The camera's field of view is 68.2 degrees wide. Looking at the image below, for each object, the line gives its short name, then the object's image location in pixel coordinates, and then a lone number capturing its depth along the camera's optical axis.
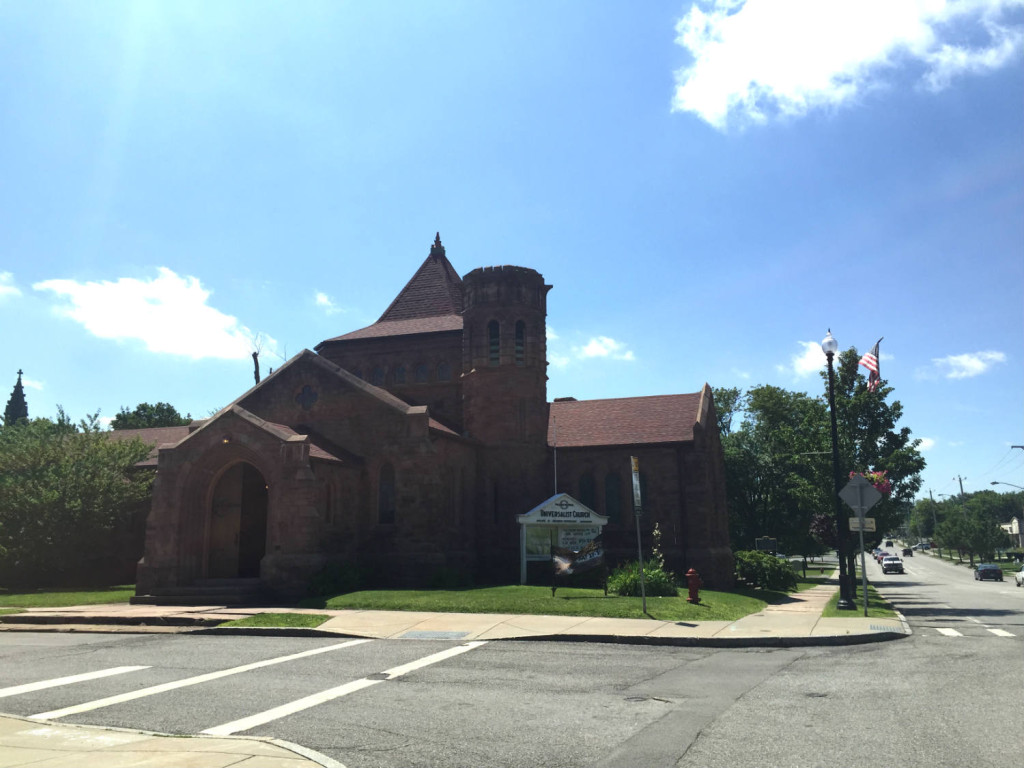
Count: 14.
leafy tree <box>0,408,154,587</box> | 28.55
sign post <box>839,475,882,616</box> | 18.66
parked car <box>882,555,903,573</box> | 68.14
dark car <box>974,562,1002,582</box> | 55.88
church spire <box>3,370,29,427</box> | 89.56
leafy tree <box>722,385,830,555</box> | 50.81
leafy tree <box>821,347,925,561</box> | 28.47
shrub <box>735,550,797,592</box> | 30.78
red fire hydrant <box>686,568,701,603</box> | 19.84
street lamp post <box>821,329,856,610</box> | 20.67
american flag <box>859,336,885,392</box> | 26.36
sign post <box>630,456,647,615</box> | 18.22
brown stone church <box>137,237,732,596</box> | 24.64
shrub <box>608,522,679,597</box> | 21.08
